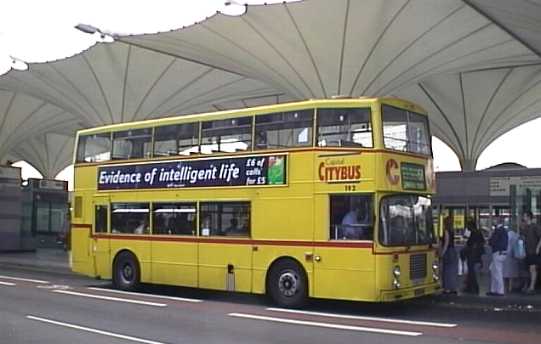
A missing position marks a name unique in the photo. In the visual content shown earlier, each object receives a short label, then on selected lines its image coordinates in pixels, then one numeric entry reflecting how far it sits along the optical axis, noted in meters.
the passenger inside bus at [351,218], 14.21
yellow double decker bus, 14.34
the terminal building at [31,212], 34.34
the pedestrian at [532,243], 16.67
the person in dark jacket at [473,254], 16.77
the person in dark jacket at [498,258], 16.22
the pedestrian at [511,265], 16.89
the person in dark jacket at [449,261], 16.77
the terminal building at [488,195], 18.17
